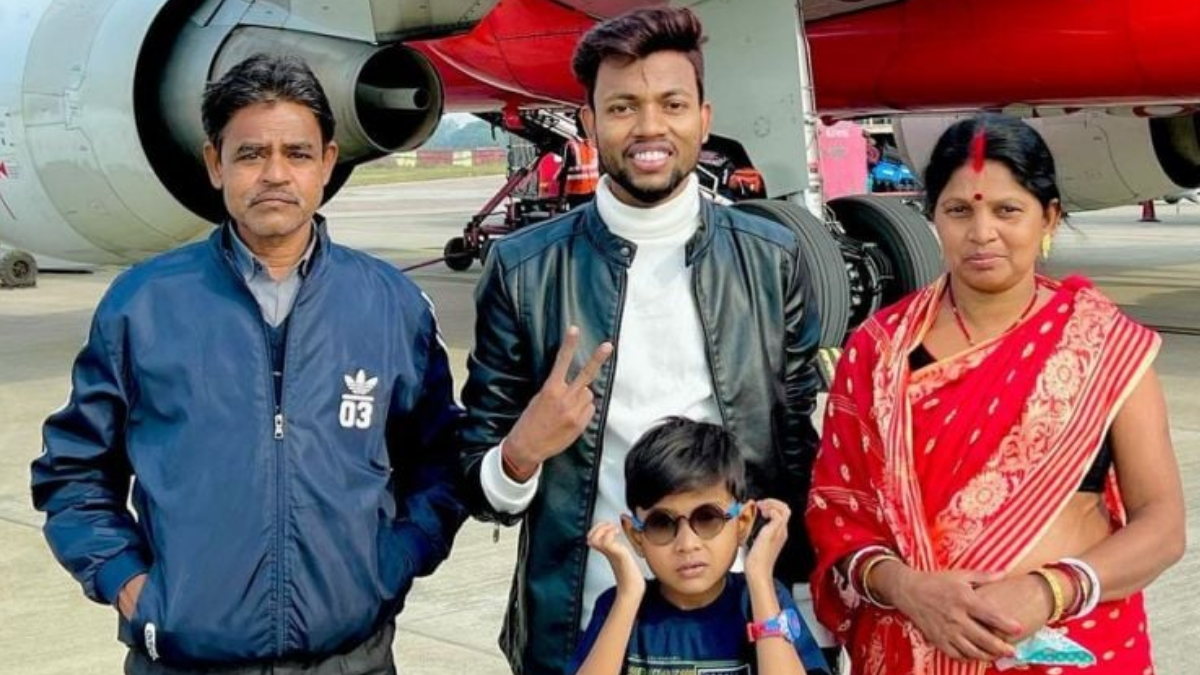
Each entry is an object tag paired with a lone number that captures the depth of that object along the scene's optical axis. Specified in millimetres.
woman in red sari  2391
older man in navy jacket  2484
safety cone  23484
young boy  2389
